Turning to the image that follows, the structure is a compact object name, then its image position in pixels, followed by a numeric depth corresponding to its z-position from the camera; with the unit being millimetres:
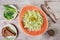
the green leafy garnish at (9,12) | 1021
